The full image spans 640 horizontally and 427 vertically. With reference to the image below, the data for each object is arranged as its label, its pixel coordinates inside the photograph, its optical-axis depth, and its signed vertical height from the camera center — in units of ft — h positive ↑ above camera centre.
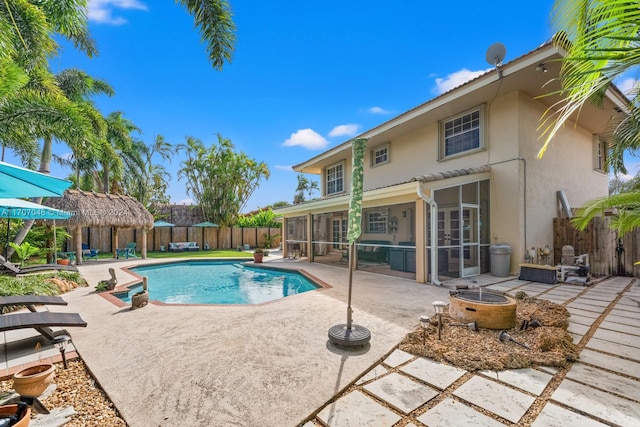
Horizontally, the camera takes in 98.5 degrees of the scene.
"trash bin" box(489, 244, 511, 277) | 30.48 -3.83
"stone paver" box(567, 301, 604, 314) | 18.64 -5.76
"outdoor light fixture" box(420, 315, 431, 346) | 13.25 -4.70
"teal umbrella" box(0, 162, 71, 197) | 12.73 +2.00
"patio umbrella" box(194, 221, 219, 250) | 75.39 -0.66
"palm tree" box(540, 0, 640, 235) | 5.24 +3.91
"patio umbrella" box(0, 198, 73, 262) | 25.17 +0.94
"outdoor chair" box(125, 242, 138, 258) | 59.04 -5.77
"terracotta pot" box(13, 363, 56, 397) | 9.56 -5.57
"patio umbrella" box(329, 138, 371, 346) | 13.35 +0.45
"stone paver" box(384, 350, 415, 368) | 12.16 -6.11
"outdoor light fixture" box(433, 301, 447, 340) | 13.87 -4.34
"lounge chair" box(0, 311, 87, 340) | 12.19 -4.57
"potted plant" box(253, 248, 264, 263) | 49.96 -5.85
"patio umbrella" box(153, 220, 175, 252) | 70.66 -0.39
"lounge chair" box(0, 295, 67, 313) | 15.31 -4.48
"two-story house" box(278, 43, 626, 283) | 28.81 +6.56
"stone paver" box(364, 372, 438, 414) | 9.41 -6.10
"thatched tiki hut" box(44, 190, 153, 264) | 45.60 +2.07
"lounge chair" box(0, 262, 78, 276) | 27.37 -4.71
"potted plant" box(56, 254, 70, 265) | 42.47 -5.95
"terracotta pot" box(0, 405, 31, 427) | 7.08 -5.14
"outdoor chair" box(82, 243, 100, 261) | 54.54 -6.20
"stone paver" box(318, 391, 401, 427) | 8.55 -6.16
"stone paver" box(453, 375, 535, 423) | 8.92 -6.03
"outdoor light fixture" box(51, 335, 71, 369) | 11.72 -5.14
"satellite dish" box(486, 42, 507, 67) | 29.81 +18.68
